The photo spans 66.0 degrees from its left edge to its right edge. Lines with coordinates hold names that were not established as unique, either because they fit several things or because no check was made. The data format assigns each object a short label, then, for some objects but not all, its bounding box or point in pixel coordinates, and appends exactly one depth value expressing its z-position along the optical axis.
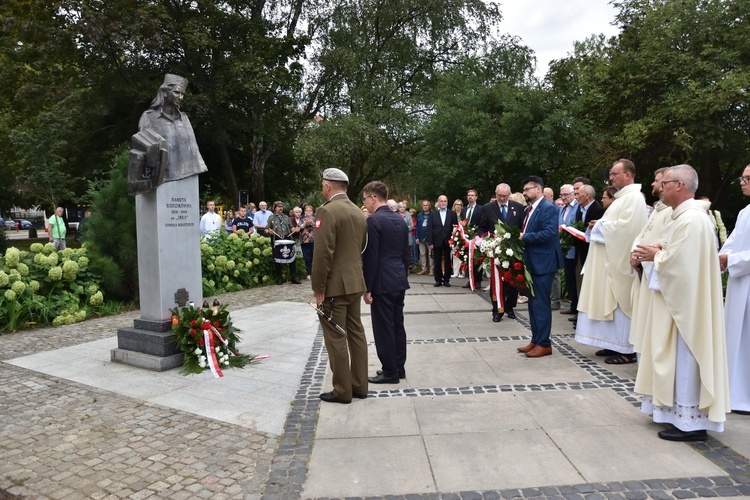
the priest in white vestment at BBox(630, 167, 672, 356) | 4.35
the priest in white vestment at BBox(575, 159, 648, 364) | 6.11
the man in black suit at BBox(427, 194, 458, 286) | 12.93
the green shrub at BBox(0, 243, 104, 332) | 8.38
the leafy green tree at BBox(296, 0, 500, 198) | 23.86
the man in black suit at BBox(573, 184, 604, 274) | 8.12
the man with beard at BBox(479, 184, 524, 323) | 8.94
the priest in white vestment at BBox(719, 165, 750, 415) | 4.72
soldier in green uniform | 4.86
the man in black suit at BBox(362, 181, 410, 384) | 5.38
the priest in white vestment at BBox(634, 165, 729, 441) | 4.00
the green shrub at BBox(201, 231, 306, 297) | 12.07
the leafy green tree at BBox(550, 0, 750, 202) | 17.19
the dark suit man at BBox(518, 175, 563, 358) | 6.48
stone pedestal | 6.27
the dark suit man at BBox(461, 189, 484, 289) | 11.22
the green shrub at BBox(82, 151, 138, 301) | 10.03
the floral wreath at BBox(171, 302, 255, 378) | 6.16
